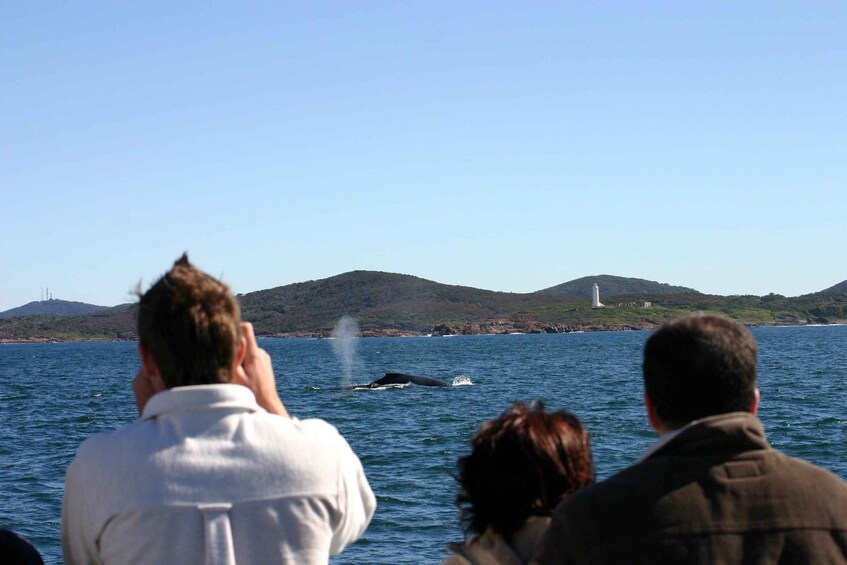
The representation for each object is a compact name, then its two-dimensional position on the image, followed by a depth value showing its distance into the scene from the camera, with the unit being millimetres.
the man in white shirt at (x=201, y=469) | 3266
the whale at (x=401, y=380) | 58031
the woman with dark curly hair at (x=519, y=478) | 3584
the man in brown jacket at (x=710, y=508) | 3332
